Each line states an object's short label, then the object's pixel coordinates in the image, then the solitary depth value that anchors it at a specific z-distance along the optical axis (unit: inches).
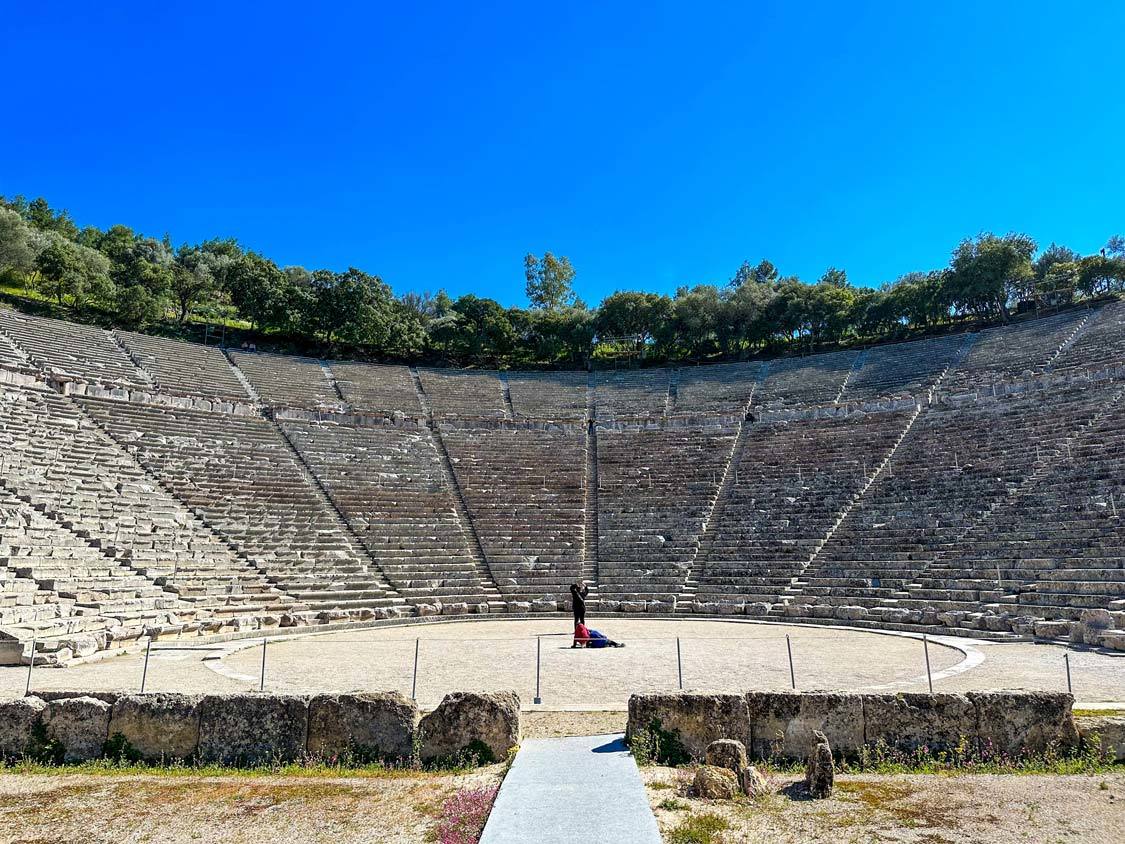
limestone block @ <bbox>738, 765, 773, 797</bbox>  180.2
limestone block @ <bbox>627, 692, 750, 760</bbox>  210.4
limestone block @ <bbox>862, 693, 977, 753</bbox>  207.0
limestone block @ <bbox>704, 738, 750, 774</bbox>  193.5
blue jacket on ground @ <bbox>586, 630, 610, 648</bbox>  465.4
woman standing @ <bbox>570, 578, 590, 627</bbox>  478.6
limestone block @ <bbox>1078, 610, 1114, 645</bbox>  432.5
